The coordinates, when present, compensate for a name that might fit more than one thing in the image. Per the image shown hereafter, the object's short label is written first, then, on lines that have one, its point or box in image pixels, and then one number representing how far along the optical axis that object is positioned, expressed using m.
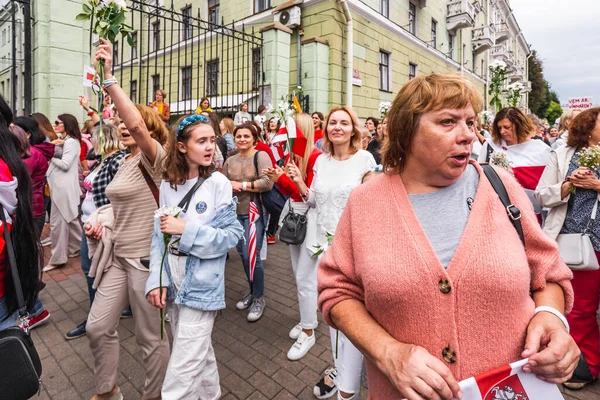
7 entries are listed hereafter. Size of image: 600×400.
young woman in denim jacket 2.26
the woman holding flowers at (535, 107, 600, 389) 2.91
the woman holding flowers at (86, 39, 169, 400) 2.61
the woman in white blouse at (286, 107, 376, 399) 2.88
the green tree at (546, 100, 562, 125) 41.44
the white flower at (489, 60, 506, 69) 6.70
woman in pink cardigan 1.22
